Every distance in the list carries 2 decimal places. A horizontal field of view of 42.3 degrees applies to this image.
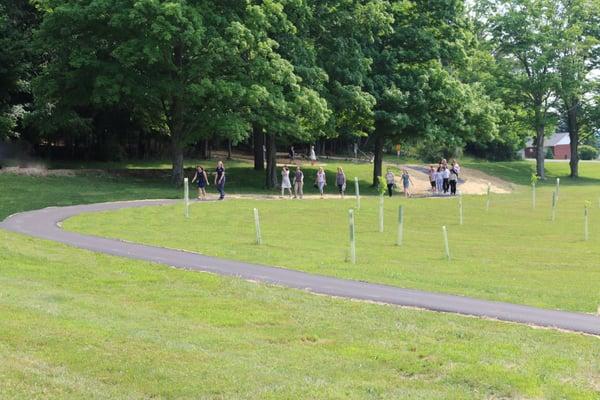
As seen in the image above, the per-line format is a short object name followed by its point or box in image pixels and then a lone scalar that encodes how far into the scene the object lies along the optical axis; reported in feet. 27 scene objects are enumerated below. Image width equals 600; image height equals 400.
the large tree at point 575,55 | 225.76
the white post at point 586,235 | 83.94
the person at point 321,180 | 129.70
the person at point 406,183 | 143.84
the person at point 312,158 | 199.11
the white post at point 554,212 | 107.52
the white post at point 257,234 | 66.92
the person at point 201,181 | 112.98
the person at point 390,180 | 142.20
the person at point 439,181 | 148.87
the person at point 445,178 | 149.38
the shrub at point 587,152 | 373.20
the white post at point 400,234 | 72.21
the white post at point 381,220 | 84.58
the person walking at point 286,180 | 125.70
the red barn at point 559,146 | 426.51
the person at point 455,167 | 148.29
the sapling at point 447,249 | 64.13
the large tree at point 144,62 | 119.14
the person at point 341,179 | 134.47
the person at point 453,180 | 148.20
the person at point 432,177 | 151.14
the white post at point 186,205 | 86.53
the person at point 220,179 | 112.33
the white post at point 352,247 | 57.67
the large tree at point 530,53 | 224.74
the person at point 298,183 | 124.77
